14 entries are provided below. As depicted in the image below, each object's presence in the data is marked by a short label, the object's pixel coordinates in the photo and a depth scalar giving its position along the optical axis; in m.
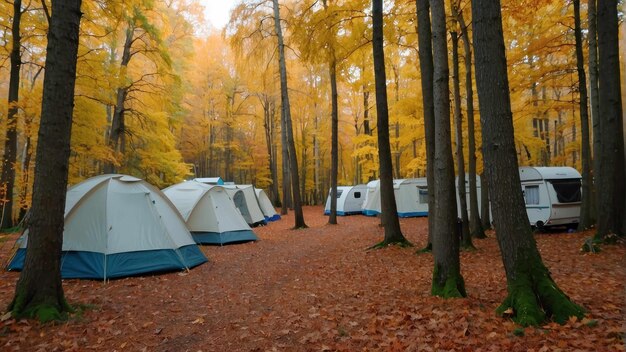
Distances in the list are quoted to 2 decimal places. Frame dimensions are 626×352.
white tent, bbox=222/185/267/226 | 15.59
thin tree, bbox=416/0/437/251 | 7.07
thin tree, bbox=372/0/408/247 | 9.04
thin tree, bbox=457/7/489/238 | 9.47
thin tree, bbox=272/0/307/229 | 14.66
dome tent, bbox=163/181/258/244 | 10.56
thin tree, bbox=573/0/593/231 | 9.55
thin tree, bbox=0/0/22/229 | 10.38
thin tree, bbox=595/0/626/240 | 7.31
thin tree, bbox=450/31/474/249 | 8.45
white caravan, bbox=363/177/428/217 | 19.39
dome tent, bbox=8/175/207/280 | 6.50
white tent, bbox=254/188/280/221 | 18.59
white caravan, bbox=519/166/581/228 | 11.23
